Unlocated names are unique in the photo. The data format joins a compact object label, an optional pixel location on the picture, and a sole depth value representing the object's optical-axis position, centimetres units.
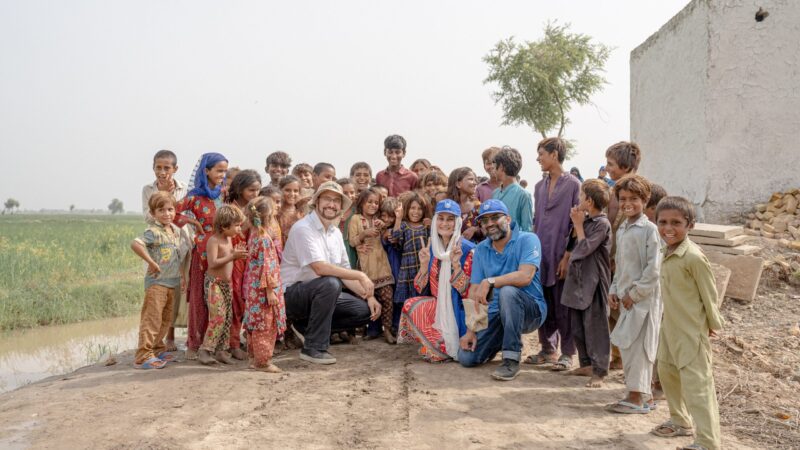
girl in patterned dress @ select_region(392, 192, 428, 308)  544
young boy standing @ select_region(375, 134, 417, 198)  673
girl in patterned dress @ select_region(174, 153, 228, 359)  490
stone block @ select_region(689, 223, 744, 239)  670
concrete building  812
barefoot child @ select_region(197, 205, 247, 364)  467
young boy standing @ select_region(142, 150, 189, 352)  538
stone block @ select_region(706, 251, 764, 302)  644
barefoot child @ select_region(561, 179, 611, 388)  437
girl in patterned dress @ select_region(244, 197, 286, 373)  462
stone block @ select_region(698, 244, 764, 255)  656
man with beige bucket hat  493
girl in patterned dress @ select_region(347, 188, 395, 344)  557
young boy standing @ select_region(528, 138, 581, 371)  484
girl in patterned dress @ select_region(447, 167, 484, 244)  558
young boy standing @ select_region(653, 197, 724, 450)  312
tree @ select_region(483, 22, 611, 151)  1941
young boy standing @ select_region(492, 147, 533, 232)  509
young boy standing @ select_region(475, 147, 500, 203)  612
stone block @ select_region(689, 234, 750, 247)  664
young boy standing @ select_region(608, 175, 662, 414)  378
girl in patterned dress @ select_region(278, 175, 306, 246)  544
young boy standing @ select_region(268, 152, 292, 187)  625
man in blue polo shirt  449
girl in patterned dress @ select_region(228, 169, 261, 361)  495
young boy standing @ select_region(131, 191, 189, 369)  475
